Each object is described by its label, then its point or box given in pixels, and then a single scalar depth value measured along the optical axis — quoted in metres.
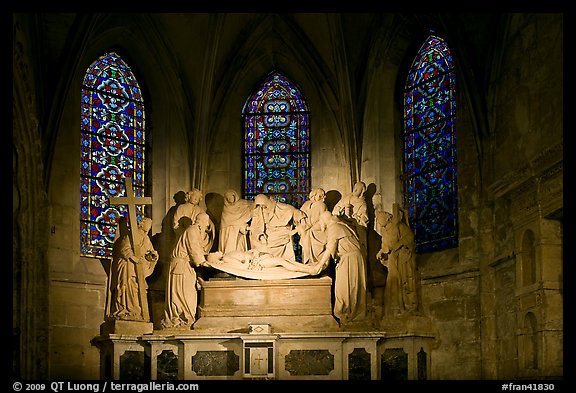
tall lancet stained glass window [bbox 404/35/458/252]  21.97
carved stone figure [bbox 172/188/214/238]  21.88
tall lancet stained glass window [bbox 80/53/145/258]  22.28
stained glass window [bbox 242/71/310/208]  23.38
